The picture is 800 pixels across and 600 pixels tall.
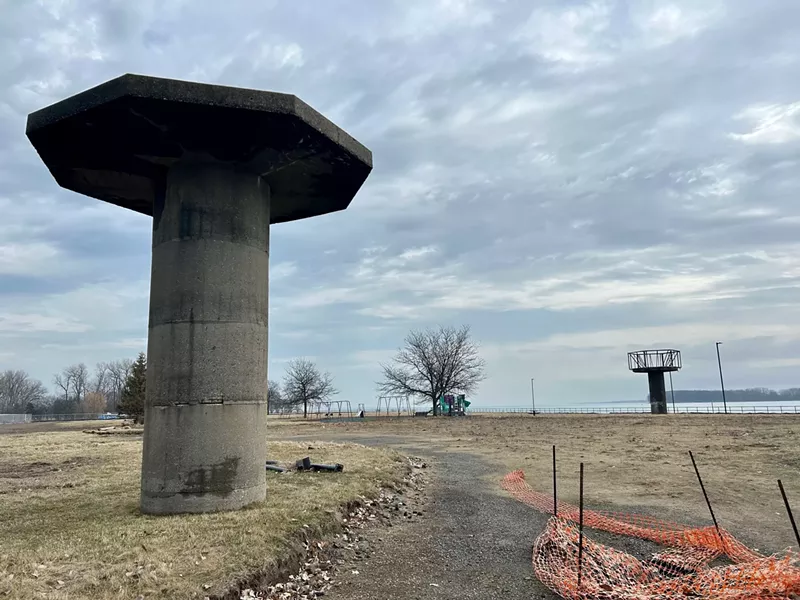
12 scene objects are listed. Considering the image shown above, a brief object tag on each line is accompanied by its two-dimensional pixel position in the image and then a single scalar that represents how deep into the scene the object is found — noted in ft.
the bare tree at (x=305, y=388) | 218.59
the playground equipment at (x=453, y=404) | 182.70
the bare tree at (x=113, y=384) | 367.70
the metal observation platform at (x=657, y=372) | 162.71
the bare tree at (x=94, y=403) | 311.88
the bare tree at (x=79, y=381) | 402.93
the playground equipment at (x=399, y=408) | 201.51
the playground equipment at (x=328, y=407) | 218.85
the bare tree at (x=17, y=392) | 397.60
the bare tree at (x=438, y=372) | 186.70
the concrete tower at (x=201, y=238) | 24.71
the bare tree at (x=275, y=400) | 258.57
